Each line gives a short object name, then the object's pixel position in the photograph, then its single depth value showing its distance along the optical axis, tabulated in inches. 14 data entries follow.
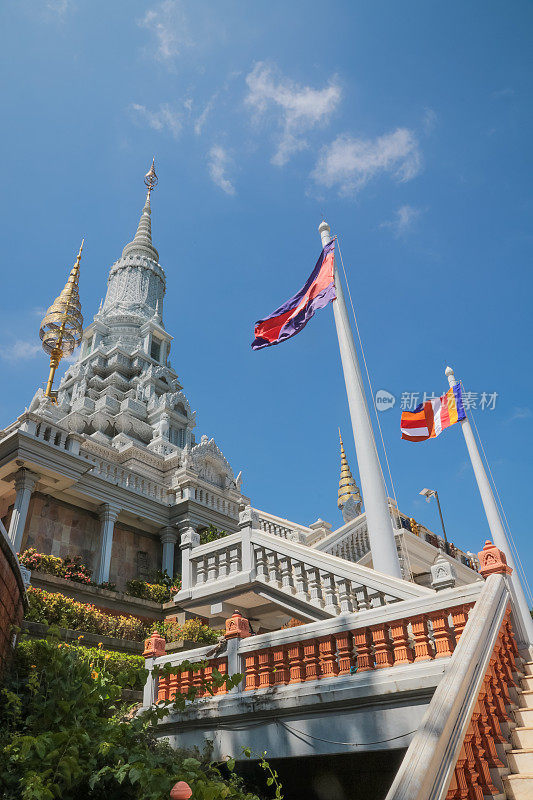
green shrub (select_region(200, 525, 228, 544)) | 788.1
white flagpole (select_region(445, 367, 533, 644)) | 608.1
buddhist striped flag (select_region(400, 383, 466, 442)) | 730.4
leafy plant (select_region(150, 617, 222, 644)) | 511.5
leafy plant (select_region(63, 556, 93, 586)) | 615.8
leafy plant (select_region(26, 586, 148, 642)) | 453.4
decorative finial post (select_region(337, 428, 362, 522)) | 1673.2
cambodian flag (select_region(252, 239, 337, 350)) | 593.0
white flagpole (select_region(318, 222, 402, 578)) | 452.8
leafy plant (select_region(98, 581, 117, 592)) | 666.5
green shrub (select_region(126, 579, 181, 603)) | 689.6
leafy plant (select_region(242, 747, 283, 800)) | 278.5
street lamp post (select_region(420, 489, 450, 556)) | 1301.7
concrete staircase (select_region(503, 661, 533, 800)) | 193.6
